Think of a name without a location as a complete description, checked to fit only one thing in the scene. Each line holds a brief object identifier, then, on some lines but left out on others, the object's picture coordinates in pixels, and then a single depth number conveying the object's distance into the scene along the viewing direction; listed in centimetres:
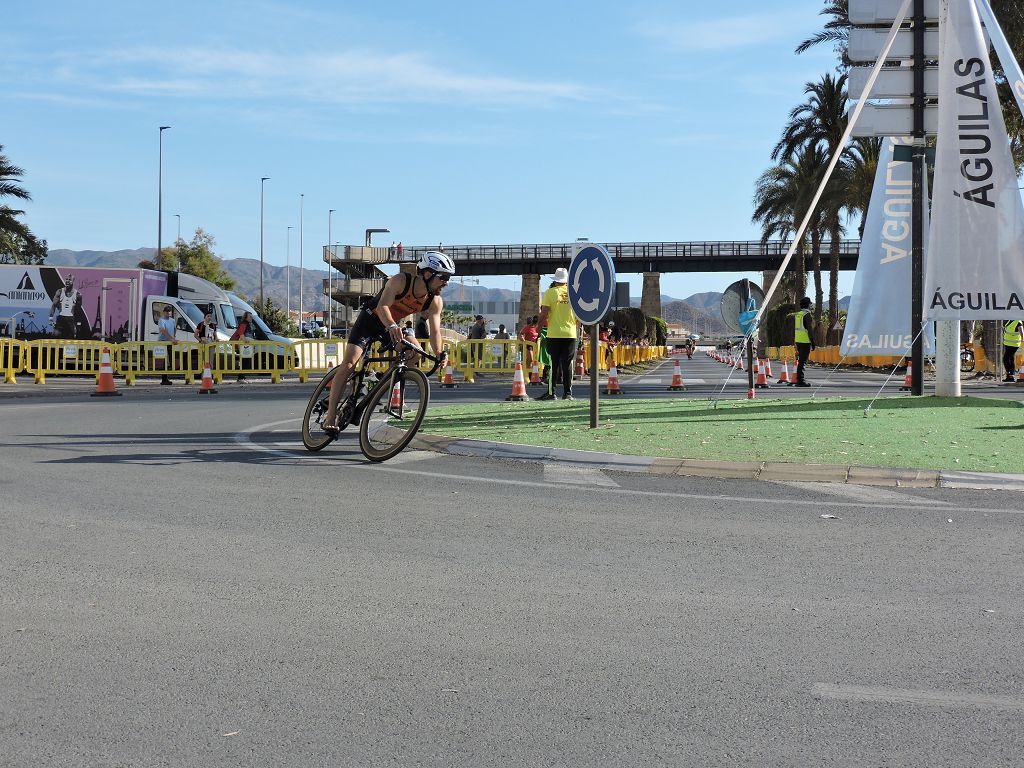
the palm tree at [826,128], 4903
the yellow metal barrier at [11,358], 2681
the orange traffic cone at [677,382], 2130
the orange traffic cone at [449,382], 2428
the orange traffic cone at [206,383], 2228
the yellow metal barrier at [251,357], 2885
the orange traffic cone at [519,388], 1770
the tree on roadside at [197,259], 8094
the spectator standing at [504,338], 2948
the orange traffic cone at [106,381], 2144
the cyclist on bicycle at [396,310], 929
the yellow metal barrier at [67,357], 2777
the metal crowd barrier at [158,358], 2738
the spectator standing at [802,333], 2345
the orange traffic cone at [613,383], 1988
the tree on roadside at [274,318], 8446
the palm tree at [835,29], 4284
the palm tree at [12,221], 4943
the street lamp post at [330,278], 9969
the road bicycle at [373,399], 956
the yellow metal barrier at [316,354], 2995
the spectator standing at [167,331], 2748
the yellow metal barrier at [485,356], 2888
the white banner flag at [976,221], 1282
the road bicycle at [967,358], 3627
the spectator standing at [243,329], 3006
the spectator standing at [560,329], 1605
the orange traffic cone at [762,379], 2272
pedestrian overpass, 9646
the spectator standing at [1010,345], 2436
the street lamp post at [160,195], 6000
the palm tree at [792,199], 5294
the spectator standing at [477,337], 2917
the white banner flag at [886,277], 1588
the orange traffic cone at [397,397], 1026
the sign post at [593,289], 1133
